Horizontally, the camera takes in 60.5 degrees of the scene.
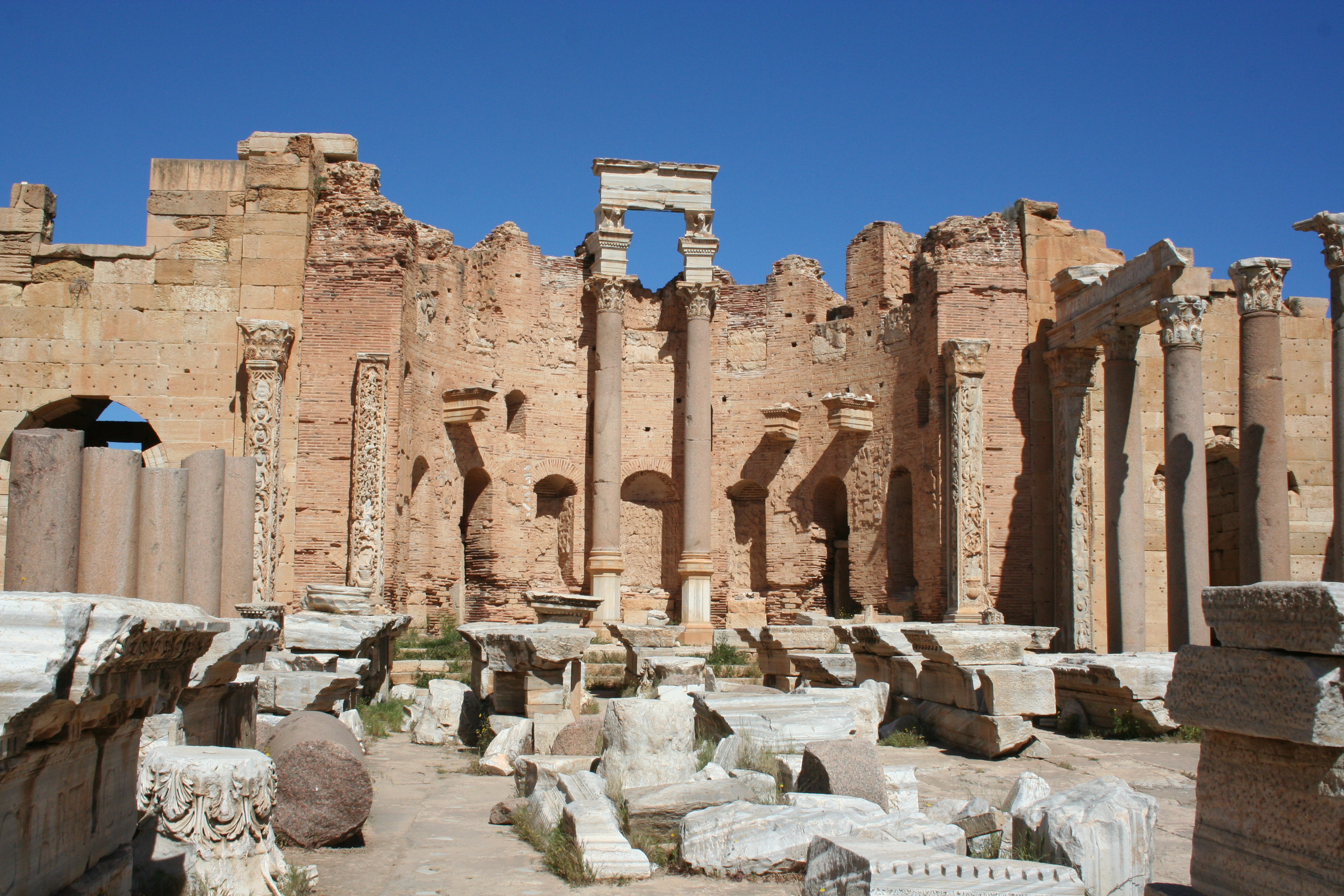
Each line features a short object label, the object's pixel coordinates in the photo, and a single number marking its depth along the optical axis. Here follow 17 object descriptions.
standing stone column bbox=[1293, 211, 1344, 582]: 14.11
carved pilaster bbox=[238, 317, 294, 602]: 18.12
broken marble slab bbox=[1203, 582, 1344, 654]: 4.30
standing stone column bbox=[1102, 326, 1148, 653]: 17.00
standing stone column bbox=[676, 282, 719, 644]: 21.94
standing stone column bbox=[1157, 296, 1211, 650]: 15.48
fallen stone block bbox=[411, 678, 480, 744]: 12.05
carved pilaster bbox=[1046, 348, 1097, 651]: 18.94
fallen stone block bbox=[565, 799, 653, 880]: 6.46
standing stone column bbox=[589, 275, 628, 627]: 21.64
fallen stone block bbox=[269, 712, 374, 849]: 6.92
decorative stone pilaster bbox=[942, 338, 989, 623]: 19.66
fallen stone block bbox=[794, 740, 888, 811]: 7.31
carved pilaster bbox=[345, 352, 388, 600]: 18.83
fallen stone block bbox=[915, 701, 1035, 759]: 10.41
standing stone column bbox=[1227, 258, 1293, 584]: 15.20
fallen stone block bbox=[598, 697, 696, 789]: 8.54
